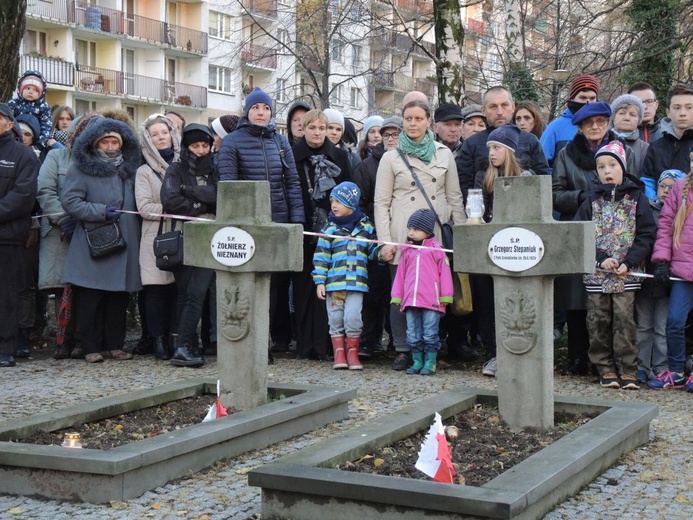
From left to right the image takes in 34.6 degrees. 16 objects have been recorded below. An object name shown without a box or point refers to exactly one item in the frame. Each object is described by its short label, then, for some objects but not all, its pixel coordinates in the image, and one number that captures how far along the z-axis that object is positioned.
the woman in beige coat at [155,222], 11.30
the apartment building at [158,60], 45.50
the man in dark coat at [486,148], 10.53
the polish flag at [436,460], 5.75
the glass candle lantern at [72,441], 6.61
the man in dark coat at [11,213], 10.84
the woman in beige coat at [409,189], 10.70
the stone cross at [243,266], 7.63
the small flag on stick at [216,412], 7.55
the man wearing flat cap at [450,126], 11.93
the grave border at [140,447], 6.09
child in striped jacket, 10.80
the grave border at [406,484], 5.25
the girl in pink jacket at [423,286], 10.36
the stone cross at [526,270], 6.94
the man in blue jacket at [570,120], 11.62
